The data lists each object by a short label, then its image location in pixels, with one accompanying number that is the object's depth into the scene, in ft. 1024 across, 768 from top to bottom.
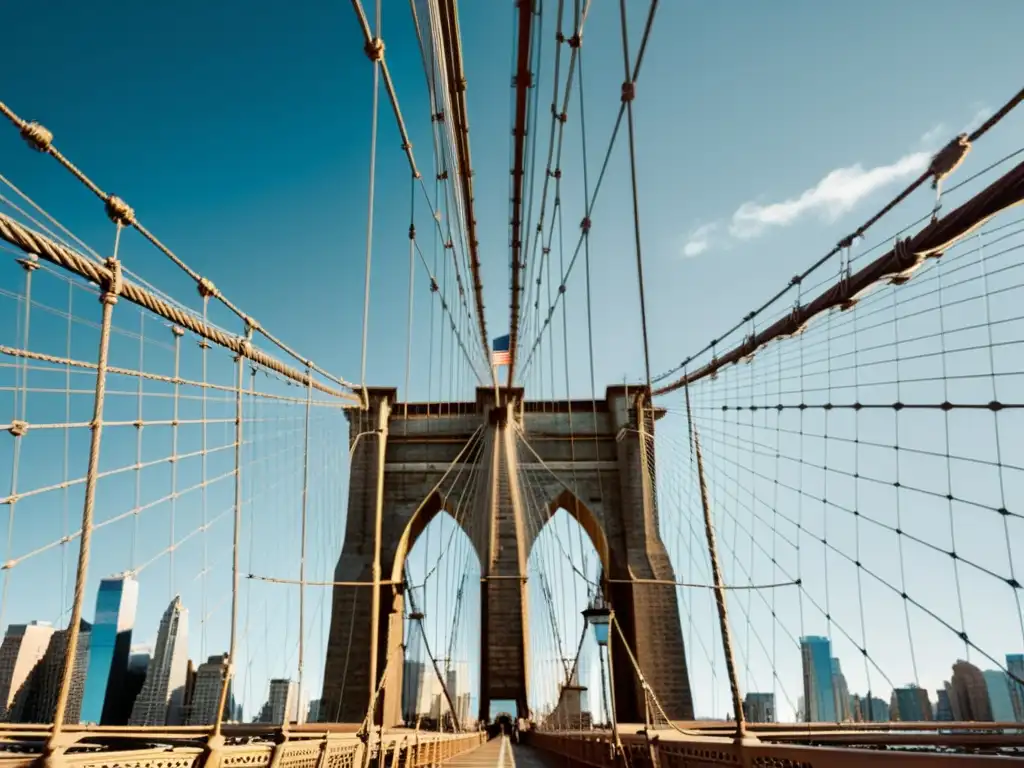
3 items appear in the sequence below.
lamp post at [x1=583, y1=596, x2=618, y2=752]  26.89
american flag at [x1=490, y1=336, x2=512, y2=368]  69.87
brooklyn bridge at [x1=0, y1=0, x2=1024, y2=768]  13.53
